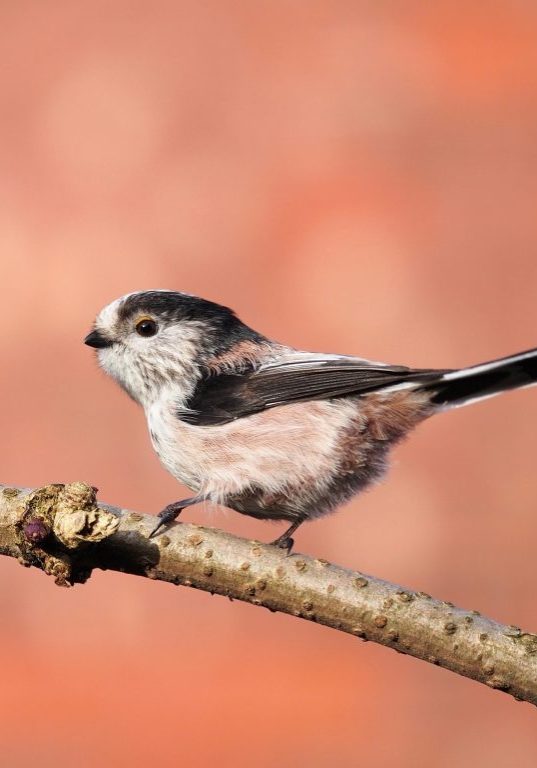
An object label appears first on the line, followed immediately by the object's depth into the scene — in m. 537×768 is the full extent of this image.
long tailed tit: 2.87
